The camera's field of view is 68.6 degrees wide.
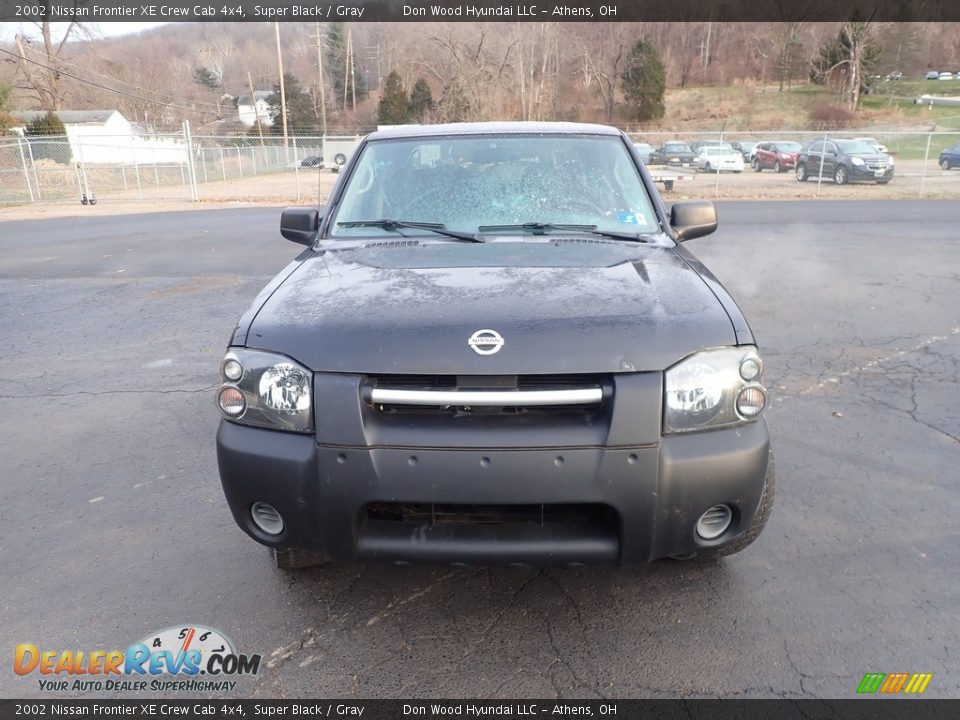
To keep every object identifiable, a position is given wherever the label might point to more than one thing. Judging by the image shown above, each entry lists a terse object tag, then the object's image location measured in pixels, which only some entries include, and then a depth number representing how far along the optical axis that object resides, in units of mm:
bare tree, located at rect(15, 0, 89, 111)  42656
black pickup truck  2176
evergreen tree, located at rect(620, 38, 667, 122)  59531
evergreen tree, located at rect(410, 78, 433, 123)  55947
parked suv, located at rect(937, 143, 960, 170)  29547
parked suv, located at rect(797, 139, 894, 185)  23328
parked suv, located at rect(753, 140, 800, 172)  30953
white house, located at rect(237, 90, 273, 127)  83875
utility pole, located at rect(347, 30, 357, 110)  73100
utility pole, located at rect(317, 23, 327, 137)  54656
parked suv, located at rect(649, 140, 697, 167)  30464
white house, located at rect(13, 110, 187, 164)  44319
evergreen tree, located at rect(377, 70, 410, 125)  59312
